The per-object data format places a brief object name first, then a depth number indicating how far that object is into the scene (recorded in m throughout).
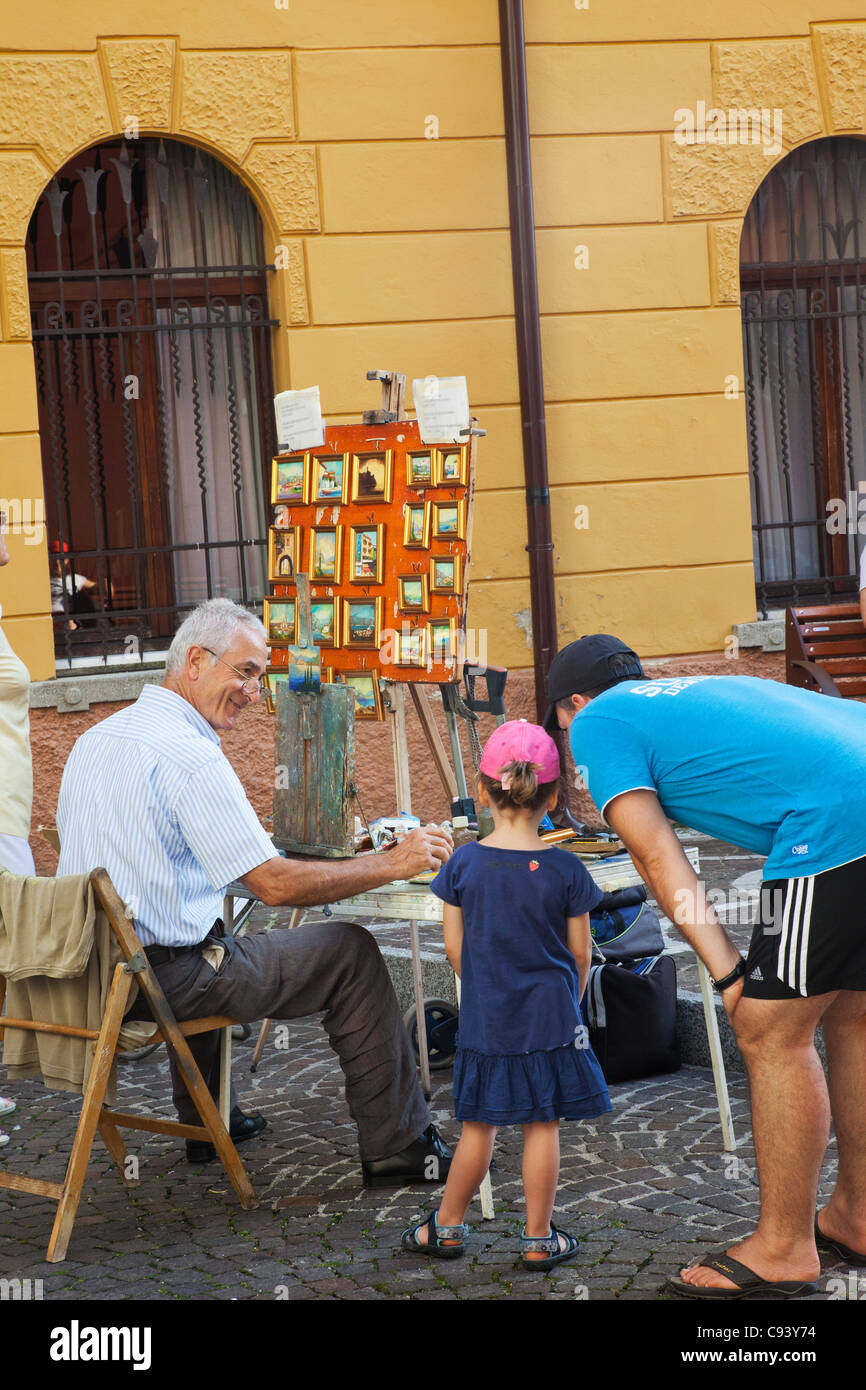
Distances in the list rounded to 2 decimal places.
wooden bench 7.45
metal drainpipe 7.29
